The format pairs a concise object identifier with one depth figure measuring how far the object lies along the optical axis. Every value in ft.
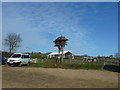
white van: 43.97
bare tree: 118.48
